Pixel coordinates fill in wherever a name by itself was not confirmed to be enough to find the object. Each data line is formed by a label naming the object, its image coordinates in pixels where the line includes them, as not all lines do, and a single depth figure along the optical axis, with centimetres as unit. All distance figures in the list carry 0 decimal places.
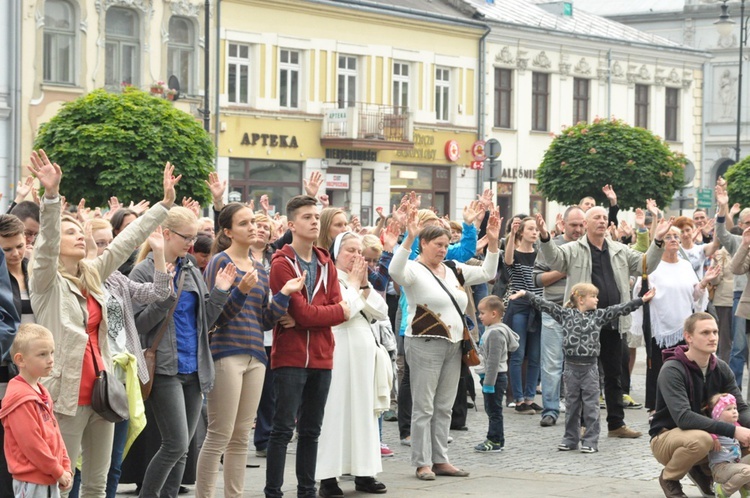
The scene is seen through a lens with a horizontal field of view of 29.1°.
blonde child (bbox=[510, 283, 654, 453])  1277
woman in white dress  1038
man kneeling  999
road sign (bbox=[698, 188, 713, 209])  4000
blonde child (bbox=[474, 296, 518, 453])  1257
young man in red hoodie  952
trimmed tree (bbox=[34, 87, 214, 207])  2881
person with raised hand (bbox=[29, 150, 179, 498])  779
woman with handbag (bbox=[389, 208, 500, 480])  1120
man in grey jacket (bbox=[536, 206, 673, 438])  1360
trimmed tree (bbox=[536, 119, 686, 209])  3919
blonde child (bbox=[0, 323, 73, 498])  731
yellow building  4047
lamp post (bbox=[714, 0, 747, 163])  3750
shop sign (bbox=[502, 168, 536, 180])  4844
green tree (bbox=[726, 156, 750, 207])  3669
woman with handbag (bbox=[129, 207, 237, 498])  877
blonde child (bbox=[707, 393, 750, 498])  974
